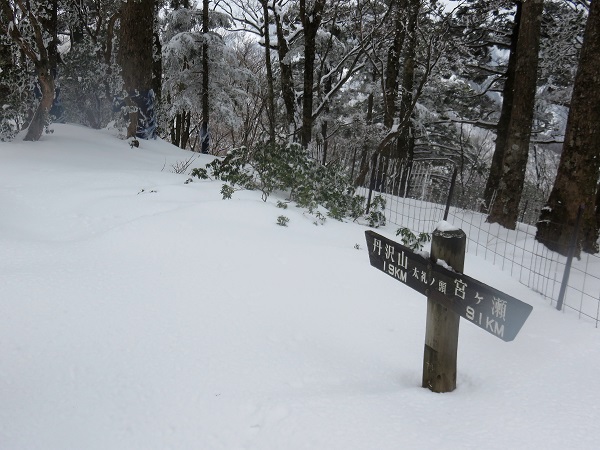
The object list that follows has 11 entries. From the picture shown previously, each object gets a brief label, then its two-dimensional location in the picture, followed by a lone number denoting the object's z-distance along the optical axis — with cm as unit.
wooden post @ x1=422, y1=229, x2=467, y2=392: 254
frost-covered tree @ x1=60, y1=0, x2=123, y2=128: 1177
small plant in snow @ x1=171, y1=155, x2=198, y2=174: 929
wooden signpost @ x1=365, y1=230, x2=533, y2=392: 216
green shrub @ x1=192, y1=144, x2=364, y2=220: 729
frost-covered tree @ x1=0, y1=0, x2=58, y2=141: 792
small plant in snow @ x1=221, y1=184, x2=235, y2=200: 646
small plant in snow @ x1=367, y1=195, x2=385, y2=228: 749
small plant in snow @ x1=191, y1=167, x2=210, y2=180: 806
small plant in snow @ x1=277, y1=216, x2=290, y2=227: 588
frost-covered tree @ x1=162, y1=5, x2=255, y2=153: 1598
